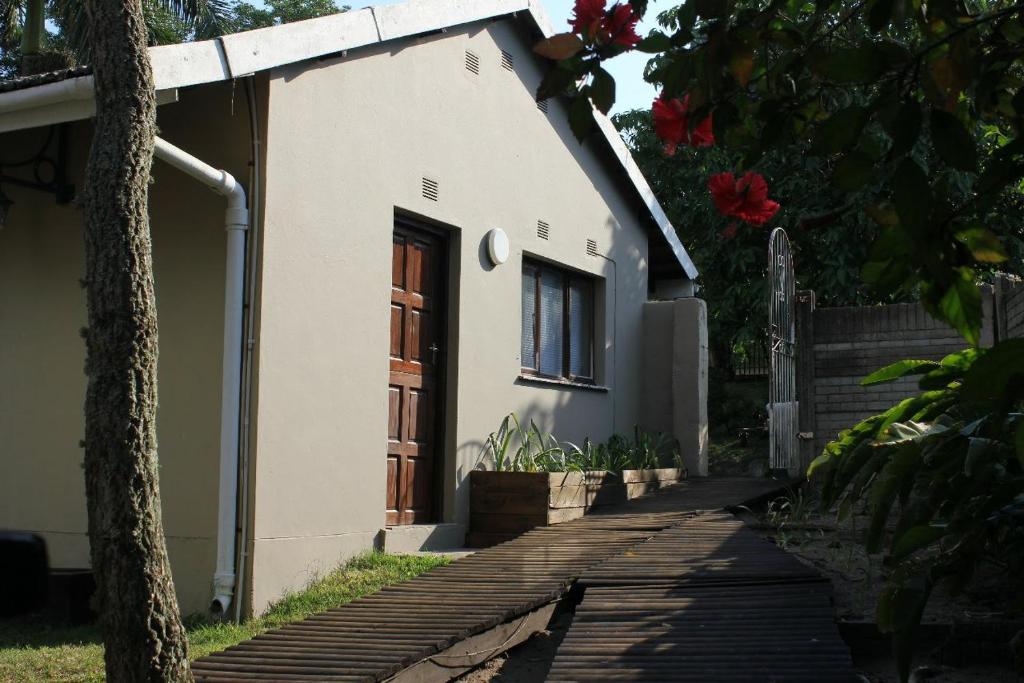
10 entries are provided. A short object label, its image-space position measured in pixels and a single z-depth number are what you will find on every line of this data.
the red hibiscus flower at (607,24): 2.69
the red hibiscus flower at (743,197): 3.11
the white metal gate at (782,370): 11.41
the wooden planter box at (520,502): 8.80
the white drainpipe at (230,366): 6.80
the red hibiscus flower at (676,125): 2.89
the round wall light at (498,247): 9.67
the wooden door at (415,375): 8.80
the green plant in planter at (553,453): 9.66
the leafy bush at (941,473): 2.51
